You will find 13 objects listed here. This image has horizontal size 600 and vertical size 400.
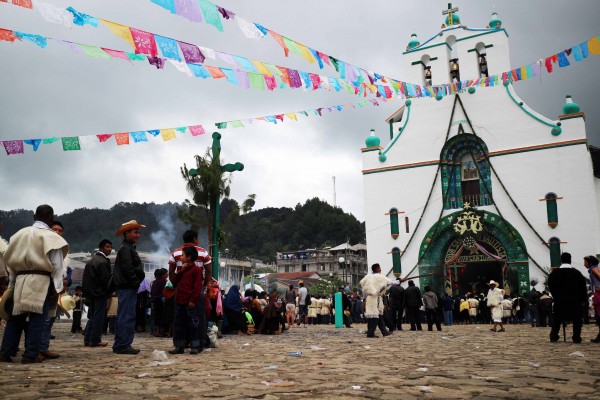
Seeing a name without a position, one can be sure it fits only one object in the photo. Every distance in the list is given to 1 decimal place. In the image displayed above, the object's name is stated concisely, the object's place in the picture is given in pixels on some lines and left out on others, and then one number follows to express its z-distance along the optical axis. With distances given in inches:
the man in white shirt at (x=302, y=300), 852.6
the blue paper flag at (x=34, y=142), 434.0
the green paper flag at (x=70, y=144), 438.0
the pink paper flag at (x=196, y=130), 488.0
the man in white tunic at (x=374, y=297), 460.1
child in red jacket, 283.0
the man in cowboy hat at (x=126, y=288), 282.5
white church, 995.3
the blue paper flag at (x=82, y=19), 315.0
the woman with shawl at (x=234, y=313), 526.1
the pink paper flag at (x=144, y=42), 326.0
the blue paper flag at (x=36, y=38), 339.6
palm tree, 605.3
